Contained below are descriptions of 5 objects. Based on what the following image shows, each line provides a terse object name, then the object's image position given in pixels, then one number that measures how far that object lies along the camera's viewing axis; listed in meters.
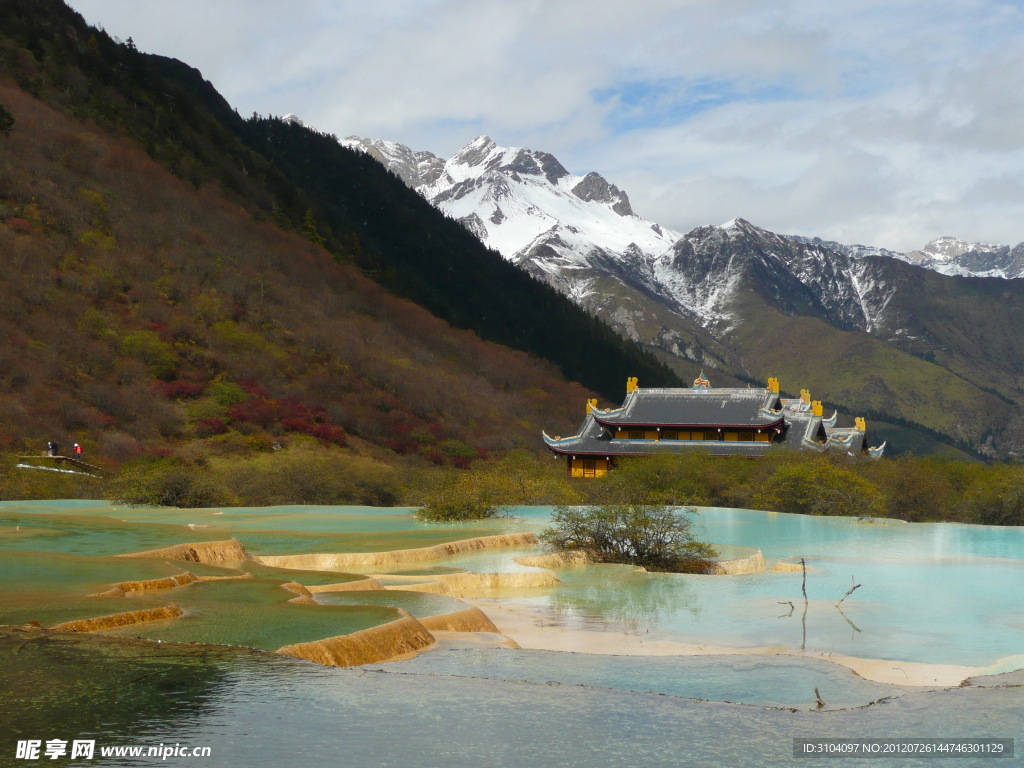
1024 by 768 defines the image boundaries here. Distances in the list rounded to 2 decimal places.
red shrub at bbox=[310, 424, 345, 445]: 60.19
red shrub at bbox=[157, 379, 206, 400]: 59.94
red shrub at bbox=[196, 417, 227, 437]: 56.22
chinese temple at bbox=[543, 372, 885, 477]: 63.19
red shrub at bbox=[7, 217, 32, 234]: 66.44
